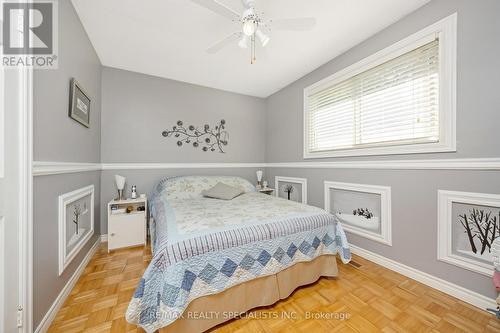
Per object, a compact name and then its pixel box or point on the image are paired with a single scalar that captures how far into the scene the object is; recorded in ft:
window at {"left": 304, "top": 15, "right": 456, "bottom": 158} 5.18
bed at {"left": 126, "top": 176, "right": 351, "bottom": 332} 3.53
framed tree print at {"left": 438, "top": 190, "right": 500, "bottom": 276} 4.54
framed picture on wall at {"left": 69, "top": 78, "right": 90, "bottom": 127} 5.34
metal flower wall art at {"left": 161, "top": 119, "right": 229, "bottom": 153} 10.29
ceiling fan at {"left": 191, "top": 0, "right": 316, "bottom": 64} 4.40
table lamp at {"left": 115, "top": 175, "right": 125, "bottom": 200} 8.27
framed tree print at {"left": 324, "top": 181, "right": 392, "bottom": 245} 6.50
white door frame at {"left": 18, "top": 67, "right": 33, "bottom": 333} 3.35
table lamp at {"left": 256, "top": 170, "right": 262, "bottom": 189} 12.02
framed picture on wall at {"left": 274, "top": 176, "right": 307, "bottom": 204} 9.93
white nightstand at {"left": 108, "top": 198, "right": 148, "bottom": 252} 7.72
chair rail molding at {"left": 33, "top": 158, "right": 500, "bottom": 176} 4.35
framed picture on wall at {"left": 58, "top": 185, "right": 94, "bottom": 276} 4.68
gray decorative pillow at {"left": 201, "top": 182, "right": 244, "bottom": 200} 8.27
